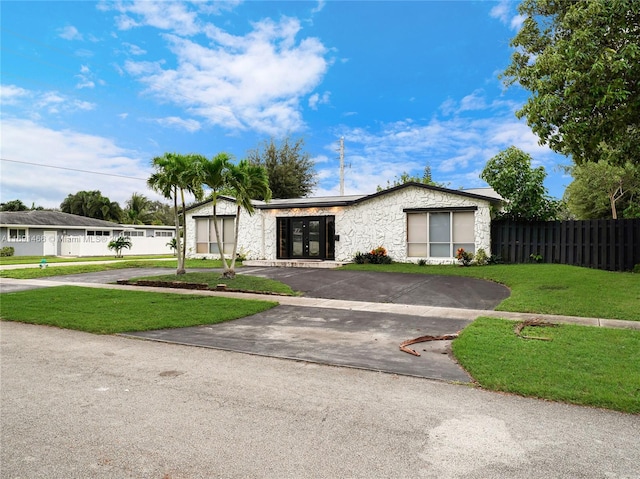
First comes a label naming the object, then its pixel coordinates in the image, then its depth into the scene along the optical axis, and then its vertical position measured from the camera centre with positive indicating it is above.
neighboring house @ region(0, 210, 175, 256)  34.56 +0.48
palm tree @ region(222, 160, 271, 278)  13.59 +1.99
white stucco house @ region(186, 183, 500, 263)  17.89 +0.83
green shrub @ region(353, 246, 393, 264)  18.84 -0.70
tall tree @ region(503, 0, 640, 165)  8.95 +3.77
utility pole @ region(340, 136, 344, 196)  36.12 +6.67
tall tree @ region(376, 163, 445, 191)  41.09 +6.56
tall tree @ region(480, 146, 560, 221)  17.23 +2.31
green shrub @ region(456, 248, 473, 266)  17.36 -0.62
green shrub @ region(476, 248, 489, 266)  17.16 -0.66
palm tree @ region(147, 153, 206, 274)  13.56 +2.31
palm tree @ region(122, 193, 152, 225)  53.42 +4.25
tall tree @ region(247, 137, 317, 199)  37.22 +7.17
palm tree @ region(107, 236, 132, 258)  30.03 -0.18
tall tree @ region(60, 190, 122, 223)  49.25 +4.52
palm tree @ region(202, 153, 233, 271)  13.45 +2.39
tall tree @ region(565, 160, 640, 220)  29.33 +4.10
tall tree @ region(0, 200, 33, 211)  48.75 +4.36
